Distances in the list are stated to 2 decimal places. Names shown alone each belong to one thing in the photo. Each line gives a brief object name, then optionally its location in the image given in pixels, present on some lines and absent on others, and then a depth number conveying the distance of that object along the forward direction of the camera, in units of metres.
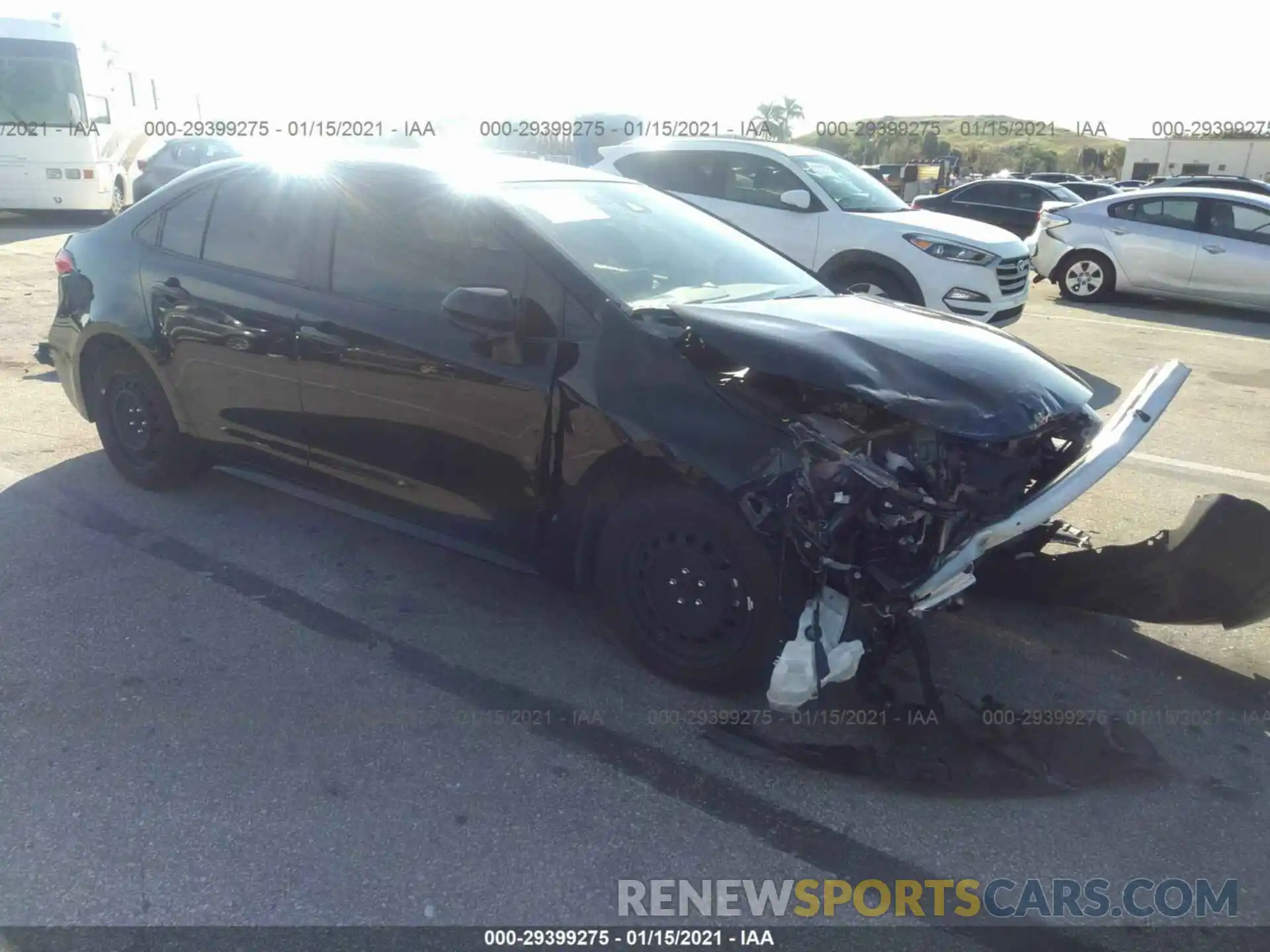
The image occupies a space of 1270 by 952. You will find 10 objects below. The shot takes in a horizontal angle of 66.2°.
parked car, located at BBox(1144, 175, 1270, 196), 20.03
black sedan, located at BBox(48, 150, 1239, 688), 2.97
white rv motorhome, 15.67
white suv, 8.49
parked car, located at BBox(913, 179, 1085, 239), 17.70
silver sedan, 11.82
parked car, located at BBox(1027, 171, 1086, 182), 30.11
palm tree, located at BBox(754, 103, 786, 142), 84.75
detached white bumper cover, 2.82
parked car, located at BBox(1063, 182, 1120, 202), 23.02
